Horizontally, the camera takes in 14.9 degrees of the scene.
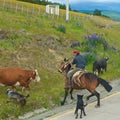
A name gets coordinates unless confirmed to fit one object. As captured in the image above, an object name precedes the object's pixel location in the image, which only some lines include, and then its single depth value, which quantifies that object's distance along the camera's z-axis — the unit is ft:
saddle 62.64
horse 62.18
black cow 85.94
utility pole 134.59
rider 64.54
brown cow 63.62
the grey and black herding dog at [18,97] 60.03
